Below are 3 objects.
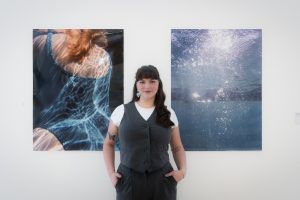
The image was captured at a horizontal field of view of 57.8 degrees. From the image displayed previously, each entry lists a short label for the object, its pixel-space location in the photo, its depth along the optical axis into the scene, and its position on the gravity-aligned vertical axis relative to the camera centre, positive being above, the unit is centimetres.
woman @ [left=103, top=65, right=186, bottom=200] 173 -30
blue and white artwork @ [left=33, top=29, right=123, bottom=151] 214 +16
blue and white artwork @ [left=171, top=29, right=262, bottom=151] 216 +11
